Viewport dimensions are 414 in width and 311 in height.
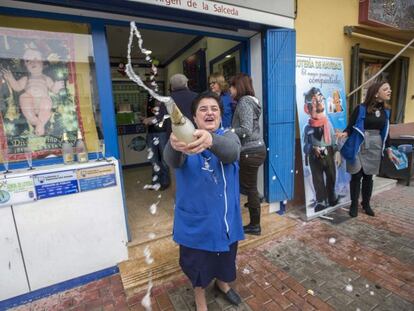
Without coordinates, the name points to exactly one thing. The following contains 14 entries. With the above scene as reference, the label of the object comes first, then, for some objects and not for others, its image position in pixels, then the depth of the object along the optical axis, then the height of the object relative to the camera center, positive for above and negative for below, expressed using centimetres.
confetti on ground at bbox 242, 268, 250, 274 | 243 -155
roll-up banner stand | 340 -31
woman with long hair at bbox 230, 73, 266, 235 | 257 -21
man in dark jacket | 289 +25
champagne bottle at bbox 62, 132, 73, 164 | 229 -27
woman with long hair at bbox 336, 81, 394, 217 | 326 -40
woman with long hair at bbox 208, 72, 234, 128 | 317 +26
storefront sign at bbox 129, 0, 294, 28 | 235 +108
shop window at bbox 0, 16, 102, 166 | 214 +34
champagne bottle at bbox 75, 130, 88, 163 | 234 -27
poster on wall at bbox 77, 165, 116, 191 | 223 -51
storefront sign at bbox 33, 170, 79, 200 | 209 -51
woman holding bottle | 155 -56
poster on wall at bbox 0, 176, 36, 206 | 198 -52
